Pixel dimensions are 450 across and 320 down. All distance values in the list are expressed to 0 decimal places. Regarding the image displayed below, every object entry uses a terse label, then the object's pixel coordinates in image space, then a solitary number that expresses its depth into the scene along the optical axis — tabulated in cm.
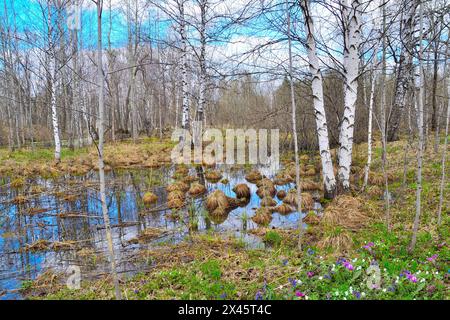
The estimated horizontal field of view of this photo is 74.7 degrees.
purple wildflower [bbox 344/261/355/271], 330
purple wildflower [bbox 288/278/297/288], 324
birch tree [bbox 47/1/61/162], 1345
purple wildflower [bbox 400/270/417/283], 297
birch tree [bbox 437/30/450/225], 456
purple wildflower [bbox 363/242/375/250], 410
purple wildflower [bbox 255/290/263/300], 309
